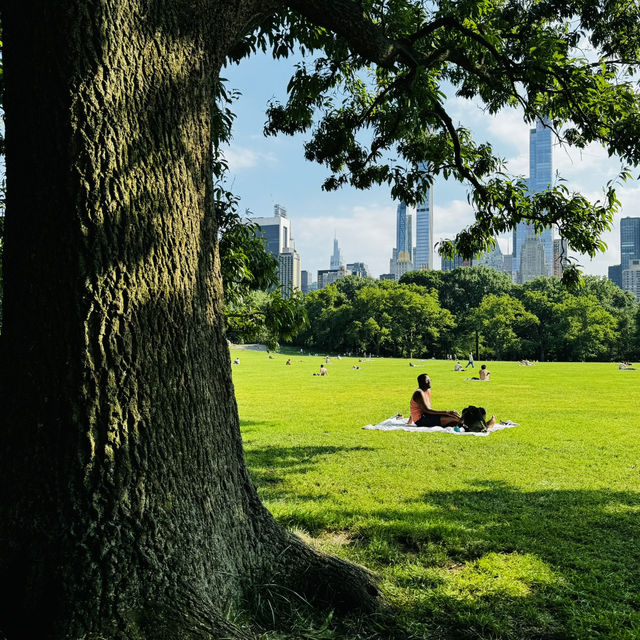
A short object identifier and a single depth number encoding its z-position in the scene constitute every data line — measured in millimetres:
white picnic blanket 10258
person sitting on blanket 10648
